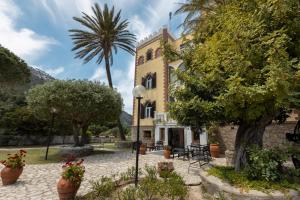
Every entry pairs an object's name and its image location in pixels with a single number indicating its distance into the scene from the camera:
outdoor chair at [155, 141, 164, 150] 12.40
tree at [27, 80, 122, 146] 9.51
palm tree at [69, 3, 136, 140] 15.75
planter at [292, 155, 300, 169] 4.45
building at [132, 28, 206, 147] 13.45
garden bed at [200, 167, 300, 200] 3.35
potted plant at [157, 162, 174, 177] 5.01
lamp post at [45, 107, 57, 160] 9.20
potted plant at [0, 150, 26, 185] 5.15
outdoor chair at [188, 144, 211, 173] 8.03
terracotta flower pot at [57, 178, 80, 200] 3.93
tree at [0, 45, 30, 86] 15.48
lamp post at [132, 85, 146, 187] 5.09
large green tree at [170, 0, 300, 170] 3.24
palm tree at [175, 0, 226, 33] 8.70
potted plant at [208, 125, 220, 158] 9.51
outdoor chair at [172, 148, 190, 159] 8.69
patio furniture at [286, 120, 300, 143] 6.47
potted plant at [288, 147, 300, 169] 4.19
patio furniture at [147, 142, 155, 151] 12.21
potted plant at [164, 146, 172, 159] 9.43
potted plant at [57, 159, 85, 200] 3.94
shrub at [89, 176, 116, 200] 3.94
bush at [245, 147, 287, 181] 3.74
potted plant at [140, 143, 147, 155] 10.93
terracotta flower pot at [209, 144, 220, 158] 9.50
